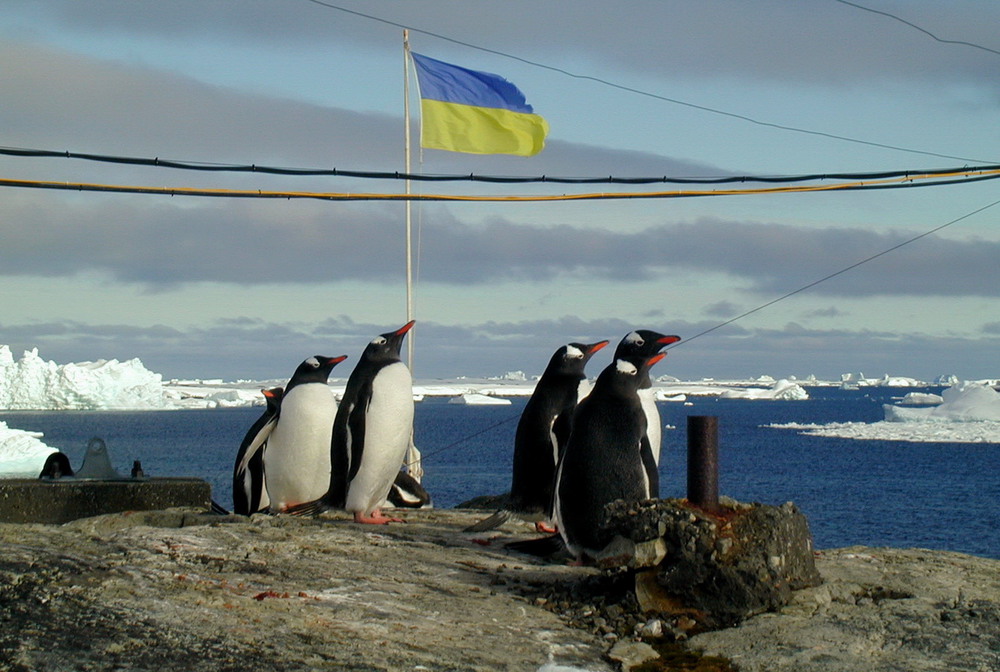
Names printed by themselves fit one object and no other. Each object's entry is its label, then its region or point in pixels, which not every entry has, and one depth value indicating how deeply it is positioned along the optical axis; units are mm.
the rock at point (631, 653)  4840
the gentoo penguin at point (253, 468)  10141
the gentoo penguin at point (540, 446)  8180
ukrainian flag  12414
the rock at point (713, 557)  5438
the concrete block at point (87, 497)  9617
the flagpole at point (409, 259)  12711
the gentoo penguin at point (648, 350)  7594
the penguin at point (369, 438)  9023
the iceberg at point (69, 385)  77312
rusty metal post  6004
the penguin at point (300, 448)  9766
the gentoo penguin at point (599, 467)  6660
